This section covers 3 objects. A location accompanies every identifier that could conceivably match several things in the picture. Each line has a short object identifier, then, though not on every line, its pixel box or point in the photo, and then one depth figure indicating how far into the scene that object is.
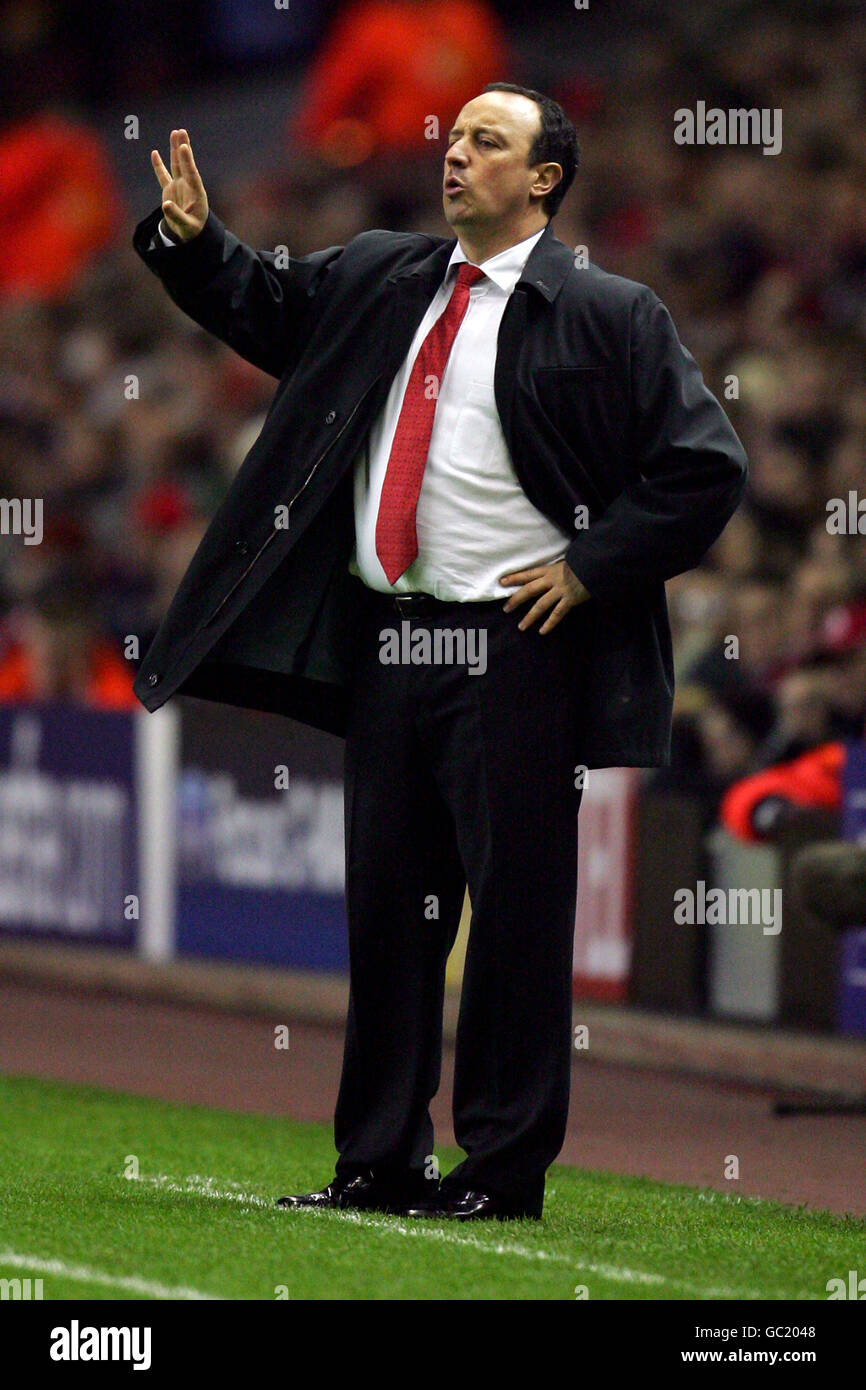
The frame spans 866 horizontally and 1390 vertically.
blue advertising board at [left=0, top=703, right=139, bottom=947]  11.77
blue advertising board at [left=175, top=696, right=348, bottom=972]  10.90
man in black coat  5.38
